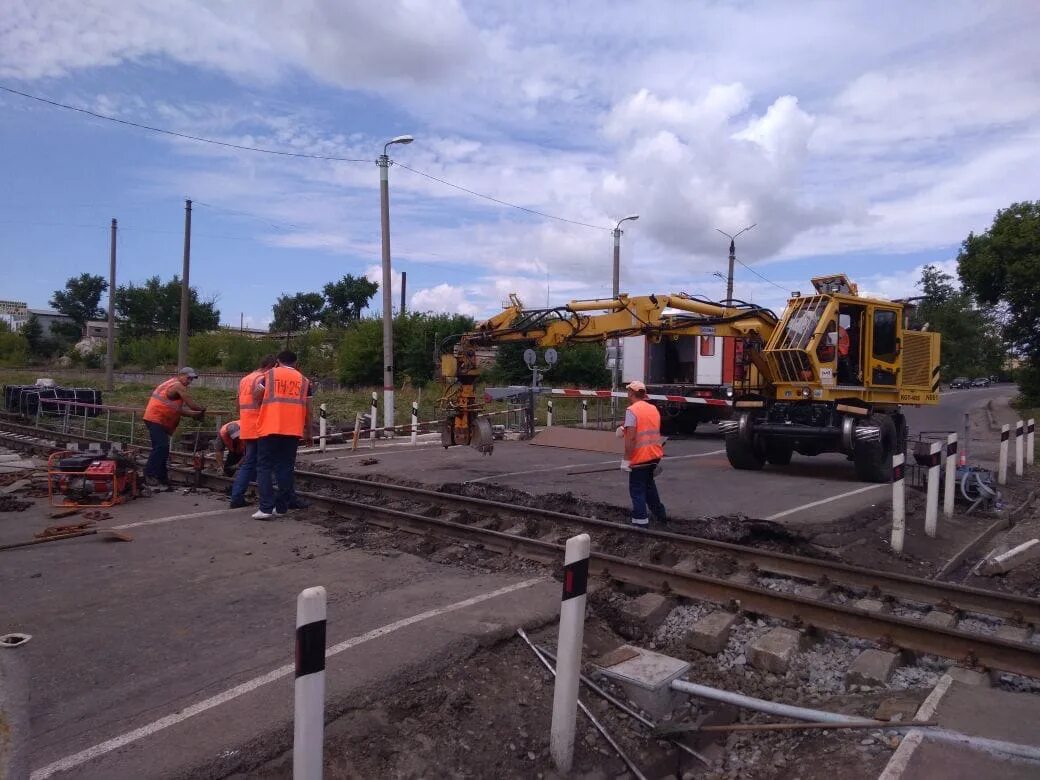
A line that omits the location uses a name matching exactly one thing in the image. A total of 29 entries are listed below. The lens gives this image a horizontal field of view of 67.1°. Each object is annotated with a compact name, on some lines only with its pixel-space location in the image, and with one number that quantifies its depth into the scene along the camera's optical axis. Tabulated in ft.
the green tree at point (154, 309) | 270.26
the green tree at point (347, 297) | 276.21
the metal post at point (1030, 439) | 45.29
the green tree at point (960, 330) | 228.22
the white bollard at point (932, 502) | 28.07
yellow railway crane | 38.73
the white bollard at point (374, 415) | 57.79
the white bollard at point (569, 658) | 11.91
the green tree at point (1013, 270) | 107.34
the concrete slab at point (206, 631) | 11.79
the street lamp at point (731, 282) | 115.55
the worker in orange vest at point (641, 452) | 27.12
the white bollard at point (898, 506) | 25.96
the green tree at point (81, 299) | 334.65
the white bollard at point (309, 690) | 9.16
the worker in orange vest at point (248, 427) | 28.84
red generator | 30.81
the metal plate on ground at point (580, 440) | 55.01
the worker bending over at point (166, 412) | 34.35
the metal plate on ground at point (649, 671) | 13.84
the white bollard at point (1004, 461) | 41.56
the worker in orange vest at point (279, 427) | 28.14
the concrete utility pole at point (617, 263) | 87.76
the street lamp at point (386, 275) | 63.24
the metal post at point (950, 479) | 31.40
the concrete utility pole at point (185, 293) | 100.48
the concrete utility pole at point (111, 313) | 114.42
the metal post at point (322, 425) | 52.90
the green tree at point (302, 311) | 293.23
